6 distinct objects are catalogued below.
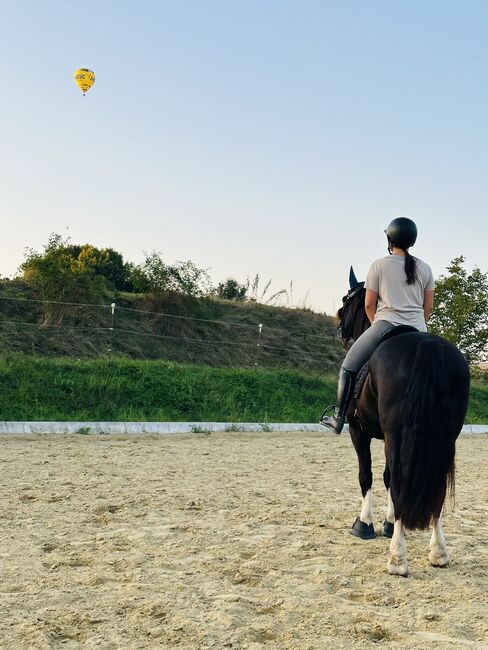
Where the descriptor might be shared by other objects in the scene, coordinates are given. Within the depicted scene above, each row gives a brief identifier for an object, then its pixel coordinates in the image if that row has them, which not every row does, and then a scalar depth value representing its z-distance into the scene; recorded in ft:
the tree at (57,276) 76.43
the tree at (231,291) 110.93
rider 16.47
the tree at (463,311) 77.25
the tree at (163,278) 89.76
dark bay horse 13.76
